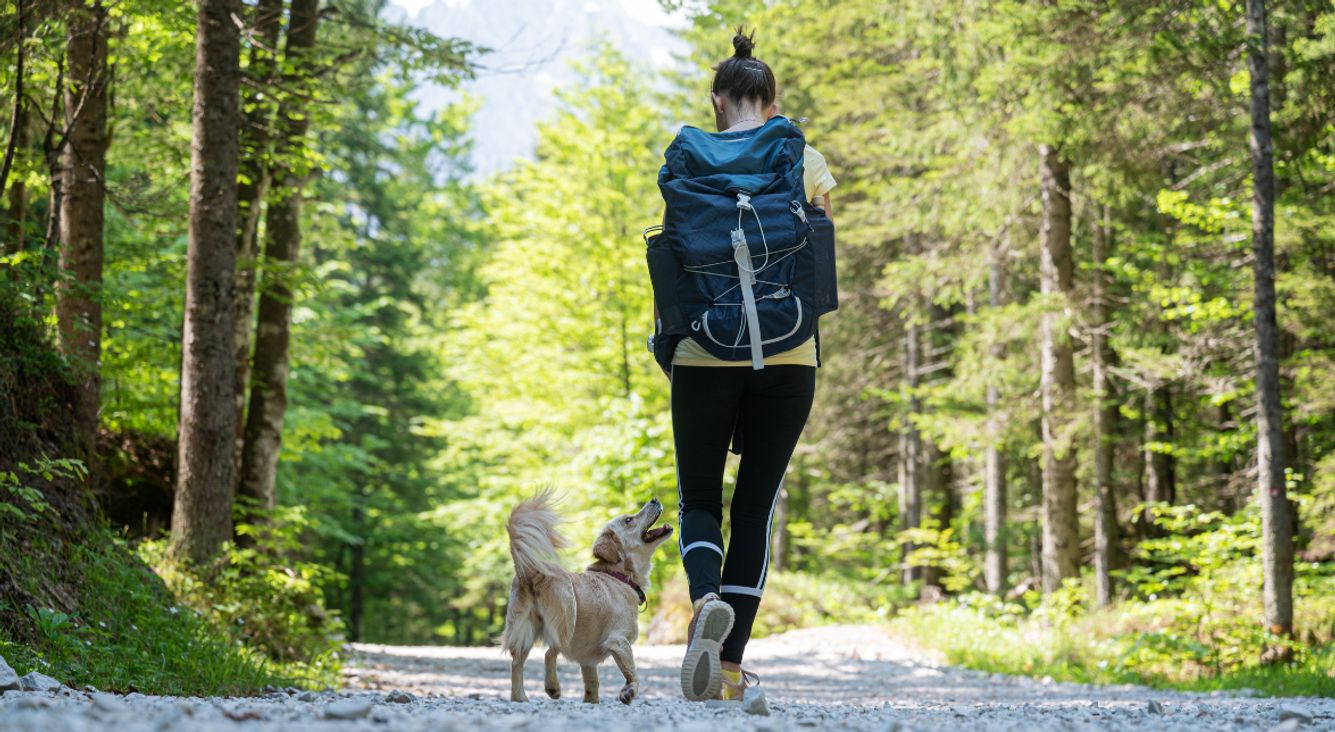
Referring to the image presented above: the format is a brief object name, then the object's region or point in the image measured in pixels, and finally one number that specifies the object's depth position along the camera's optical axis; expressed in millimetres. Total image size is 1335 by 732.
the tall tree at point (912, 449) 20078
